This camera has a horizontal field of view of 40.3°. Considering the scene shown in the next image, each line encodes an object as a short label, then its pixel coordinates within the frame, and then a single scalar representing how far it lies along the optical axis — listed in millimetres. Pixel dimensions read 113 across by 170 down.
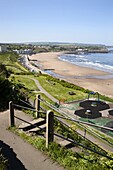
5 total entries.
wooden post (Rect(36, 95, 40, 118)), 6866
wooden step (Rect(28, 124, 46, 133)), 5971
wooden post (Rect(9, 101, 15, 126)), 6185
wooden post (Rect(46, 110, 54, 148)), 4908
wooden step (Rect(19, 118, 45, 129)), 6157
